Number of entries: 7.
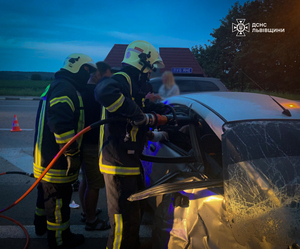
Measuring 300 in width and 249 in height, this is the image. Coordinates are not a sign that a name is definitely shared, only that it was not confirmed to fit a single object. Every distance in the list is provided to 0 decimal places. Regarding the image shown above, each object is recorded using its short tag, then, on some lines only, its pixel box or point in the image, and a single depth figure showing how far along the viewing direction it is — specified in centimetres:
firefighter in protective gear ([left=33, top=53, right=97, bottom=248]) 229
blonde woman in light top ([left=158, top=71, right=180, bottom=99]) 548
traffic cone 763
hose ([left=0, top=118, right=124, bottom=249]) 204
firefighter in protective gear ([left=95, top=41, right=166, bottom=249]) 197
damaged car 141
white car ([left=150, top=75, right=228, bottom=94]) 651
